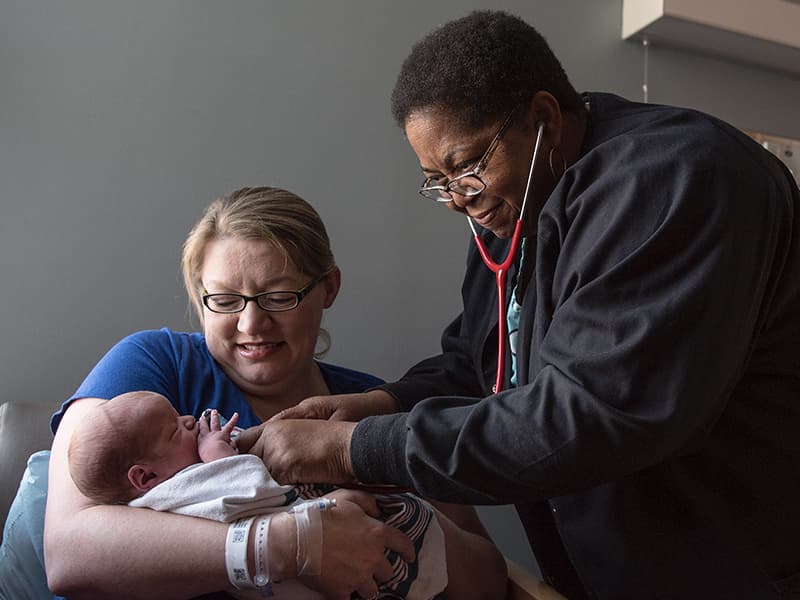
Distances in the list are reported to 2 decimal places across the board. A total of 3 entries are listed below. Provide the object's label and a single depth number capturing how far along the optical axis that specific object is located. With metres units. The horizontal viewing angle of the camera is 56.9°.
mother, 1.13
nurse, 1.03
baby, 1.14
